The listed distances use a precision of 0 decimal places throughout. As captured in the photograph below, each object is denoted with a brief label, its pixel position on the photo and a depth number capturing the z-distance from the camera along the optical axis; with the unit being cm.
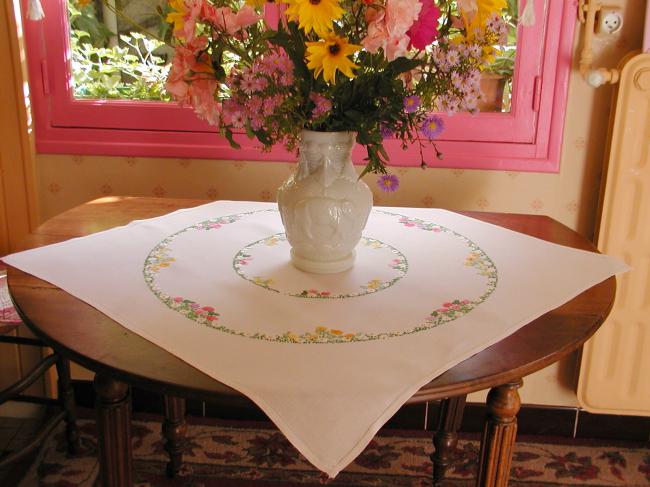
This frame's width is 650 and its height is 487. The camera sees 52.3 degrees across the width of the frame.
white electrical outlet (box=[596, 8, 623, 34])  179
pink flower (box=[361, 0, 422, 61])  95
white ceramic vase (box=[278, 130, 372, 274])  119
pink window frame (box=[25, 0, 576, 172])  187
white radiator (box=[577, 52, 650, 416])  178
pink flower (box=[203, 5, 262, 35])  104
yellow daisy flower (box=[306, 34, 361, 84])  96
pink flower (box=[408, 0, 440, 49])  99
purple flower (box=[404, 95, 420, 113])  108
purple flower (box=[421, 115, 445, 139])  117
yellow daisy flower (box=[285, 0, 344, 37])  93
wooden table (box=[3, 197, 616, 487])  89
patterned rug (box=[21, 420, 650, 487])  194
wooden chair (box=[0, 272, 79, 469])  162
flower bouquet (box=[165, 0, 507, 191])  103
